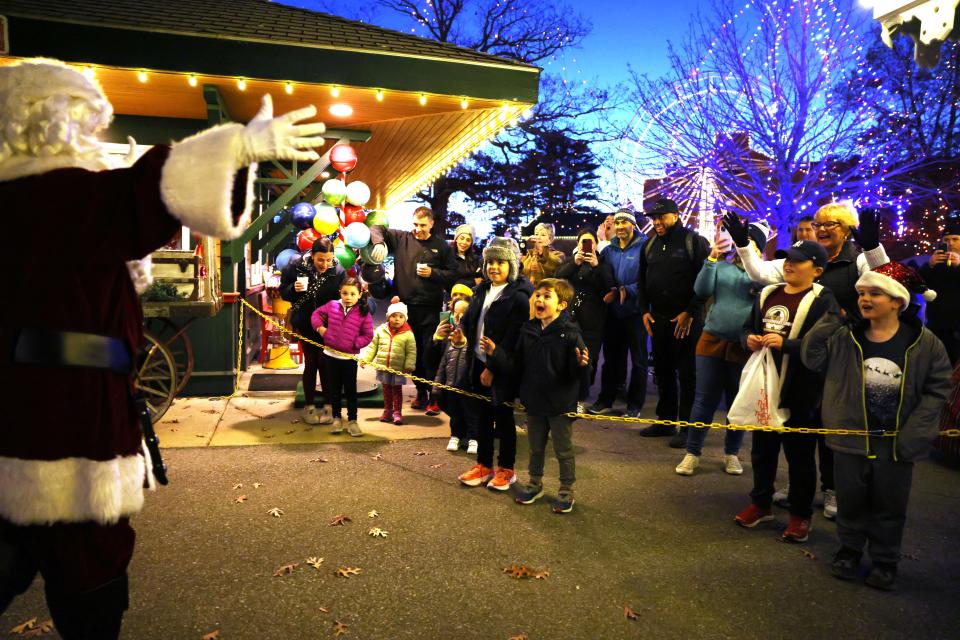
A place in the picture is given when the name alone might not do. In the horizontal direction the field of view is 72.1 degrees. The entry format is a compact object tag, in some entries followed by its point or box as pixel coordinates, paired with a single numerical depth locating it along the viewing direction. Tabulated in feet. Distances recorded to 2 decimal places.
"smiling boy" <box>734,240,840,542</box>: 13.26
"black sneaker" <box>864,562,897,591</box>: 11.33
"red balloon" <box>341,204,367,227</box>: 24.88
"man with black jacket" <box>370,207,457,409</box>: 22.77
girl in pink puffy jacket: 20.29
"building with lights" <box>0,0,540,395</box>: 20.27
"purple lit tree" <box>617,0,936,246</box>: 57.47
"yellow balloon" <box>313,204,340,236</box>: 23.38
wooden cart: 19.61
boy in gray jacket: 11.24
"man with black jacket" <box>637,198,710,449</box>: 19.84
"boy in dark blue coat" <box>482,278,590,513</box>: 14.37
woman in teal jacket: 16.35
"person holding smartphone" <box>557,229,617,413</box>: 22.72
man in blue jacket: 23.18
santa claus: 5.68
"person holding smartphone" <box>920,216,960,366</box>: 21.63
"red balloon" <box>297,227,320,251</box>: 24.50
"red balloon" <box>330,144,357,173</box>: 24.56
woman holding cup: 21.44
